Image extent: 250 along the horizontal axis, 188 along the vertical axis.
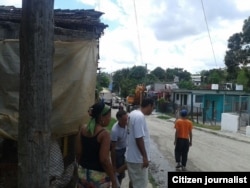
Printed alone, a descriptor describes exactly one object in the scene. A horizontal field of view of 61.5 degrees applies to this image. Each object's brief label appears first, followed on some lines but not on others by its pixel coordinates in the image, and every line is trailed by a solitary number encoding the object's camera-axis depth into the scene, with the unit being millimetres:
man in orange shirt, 5165
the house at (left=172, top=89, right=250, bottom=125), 19115
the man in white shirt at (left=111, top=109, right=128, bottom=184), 3328
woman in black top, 2242
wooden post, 1711
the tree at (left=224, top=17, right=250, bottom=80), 19992
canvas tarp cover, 2836
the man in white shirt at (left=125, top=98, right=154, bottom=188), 2834
